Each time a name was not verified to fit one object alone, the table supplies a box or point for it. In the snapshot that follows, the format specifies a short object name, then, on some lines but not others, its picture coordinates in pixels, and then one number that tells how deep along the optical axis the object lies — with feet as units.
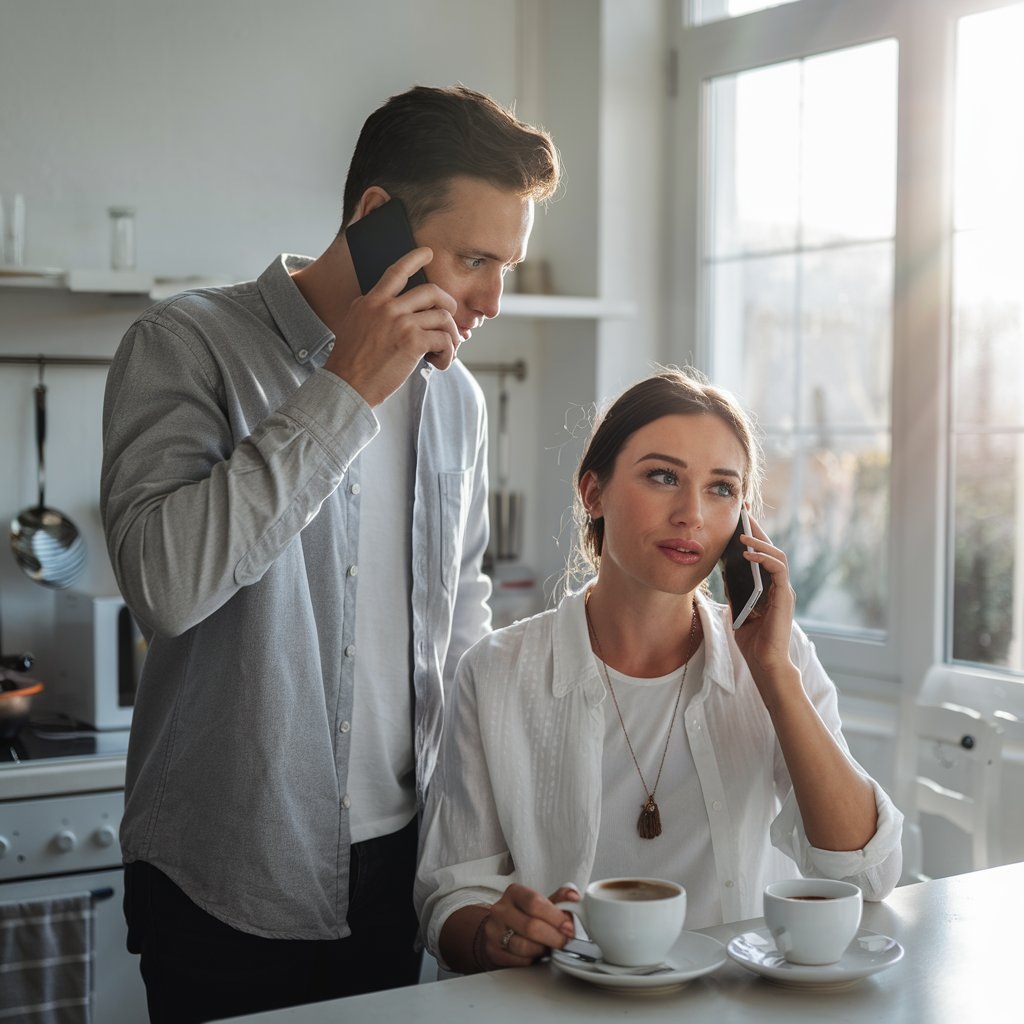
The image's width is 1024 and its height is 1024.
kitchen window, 8.52
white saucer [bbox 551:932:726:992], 3.48
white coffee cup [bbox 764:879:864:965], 3.54
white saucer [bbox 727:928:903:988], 3.54
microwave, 8.43
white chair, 7.44
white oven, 7.56
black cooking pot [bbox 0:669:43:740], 8.13
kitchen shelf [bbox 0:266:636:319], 8.44
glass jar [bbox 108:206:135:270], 8.93
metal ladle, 8.93
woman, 4.61
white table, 3.41
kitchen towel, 7.35
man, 4.27
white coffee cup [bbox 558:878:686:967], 3.46
